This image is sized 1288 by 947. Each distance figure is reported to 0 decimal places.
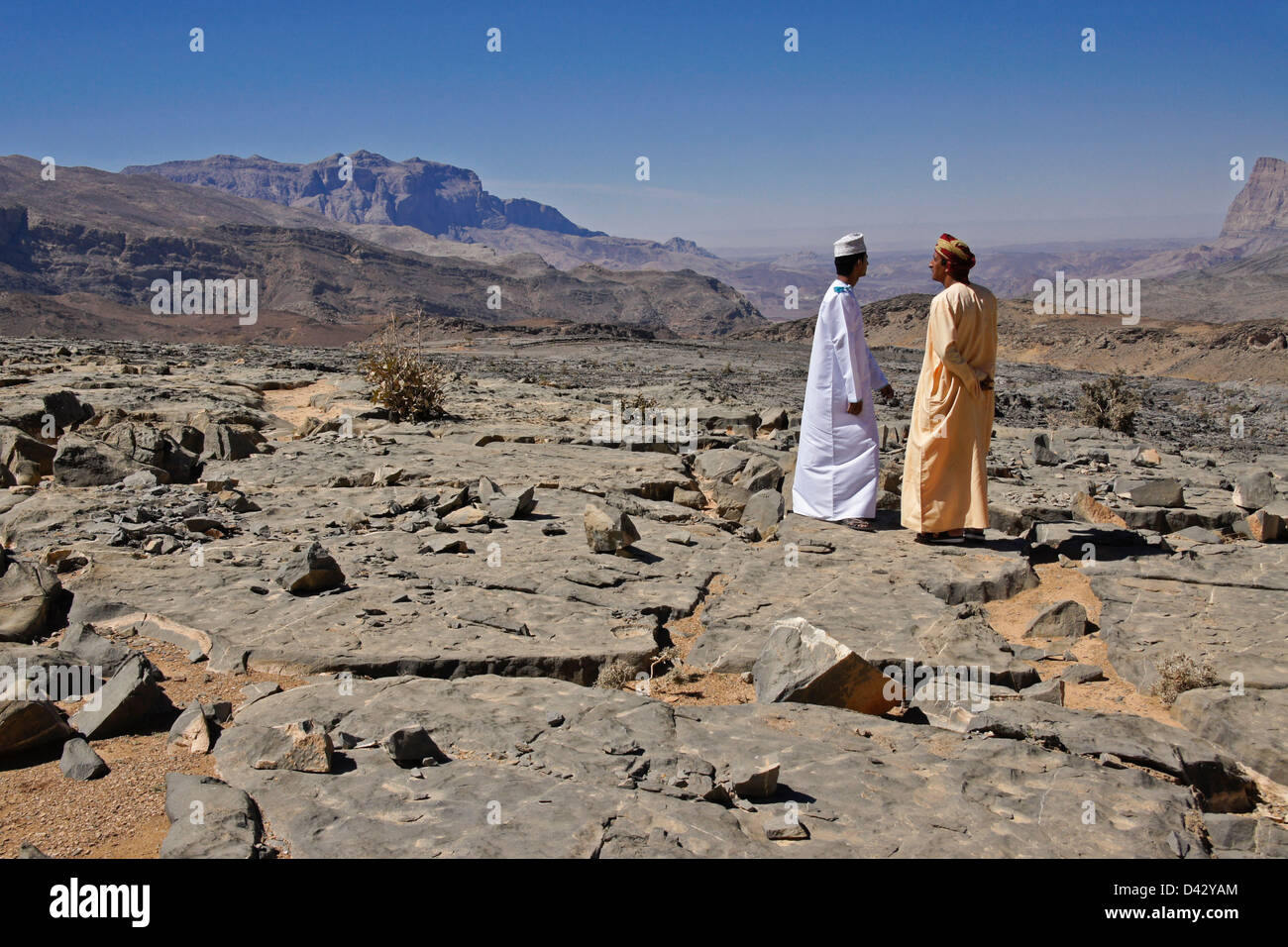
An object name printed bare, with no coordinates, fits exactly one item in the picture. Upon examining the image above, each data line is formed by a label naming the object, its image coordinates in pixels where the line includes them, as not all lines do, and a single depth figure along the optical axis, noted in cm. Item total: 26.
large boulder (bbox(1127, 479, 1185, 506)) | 643
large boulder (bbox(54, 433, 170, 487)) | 626
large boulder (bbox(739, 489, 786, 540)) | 619
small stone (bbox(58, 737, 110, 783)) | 270
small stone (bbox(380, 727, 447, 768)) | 272
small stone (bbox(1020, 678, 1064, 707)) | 363
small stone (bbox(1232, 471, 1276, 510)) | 619
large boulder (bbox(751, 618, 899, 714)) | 346
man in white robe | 573
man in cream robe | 539
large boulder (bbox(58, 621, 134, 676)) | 348
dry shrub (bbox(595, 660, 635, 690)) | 376
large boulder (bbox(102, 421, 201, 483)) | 662
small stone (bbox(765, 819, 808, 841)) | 240
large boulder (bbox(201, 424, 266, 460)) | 743
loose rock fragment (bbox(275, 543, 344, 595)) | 437
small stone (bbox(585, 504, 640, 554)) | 528
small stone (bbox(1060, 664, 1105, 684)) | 399
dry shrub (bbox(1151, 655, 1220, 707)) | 372
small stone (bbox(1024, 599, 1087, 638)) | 447
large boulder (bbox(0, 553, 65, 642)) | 387
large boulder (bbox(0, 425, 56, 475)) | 653
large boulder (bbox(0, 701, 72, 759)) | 276
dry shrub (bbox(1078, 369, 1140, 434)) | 1214
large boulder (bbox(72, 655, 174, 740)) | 301
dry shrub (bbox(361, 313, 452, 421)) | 1029
